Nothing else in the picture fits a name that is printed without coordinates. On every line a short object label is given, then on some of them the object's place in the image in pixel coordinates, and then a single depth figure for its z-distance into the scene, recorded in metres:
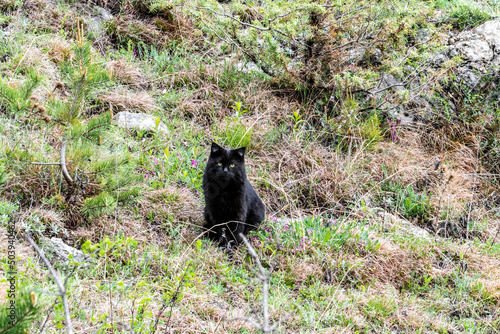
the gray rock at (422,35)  12.66
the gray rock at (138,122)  10.09
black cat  7.77
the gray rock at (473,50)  12.20
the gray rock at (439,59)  12.37
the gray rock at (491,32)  12.27
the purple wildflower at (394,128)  11.35
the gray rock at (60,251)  6.38
